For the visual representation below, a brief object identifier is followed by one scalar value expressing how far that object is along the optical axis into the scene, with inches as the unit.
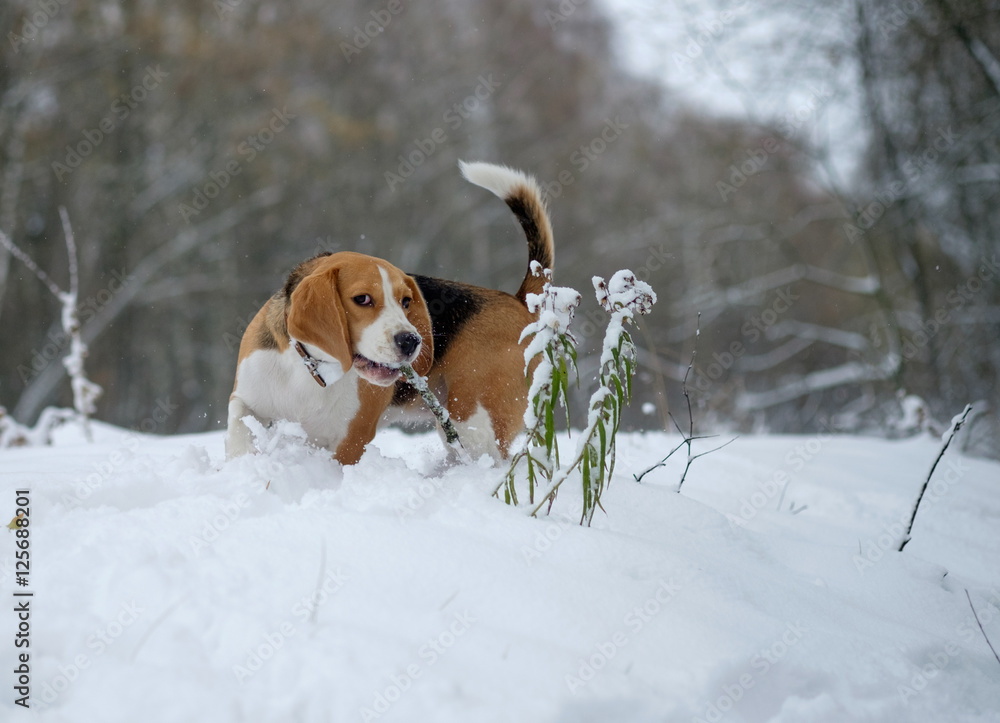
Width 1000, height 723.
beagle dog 114.9
